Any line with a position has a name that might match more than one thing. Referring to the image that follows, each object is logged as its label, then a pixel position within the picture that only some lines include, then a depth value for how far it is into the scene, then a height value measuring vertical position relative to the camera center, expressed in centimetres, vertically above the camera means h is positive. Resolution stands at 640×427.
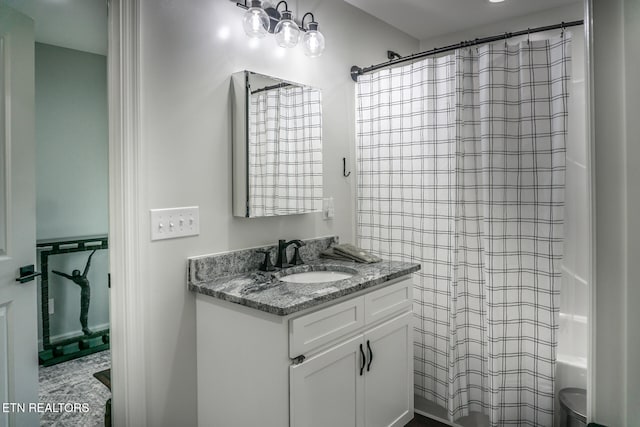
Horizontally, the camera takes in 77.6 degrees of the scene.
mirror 187 +33
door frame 155 +0
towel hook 254 +27
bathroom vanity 145 -56
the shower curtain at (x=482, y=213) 193 -2
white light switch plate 161 -5
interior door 157 -2
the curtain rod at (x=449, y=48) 186 +85
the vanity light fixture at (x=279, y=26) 183 +90
